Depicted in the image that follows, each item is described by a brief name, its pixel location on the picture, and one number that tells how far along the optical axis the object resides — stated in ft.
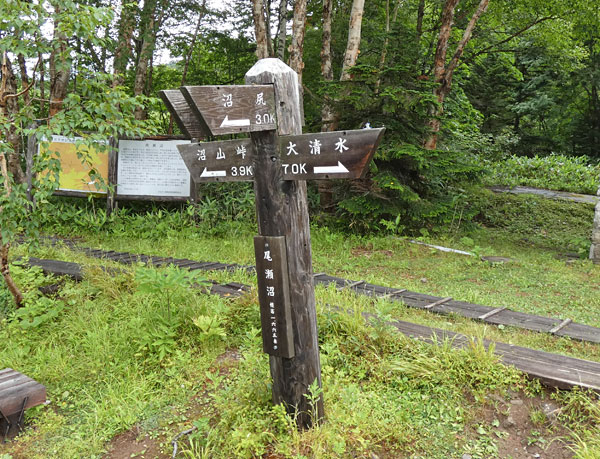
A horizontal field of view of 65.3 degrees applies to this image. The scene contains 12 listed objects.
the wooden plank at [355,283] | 20.14
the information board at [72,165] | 33.71
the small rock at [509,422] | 10.18
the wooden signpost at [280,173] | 8.21
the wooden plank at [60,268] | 19.61
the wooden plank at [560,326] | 15.62
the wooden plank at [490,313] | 16.80
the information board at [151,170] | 32.89
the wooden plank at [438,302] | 17.92
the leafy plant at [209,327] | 13.56
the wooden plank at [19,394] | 10.97
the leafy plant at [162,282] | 14.14
